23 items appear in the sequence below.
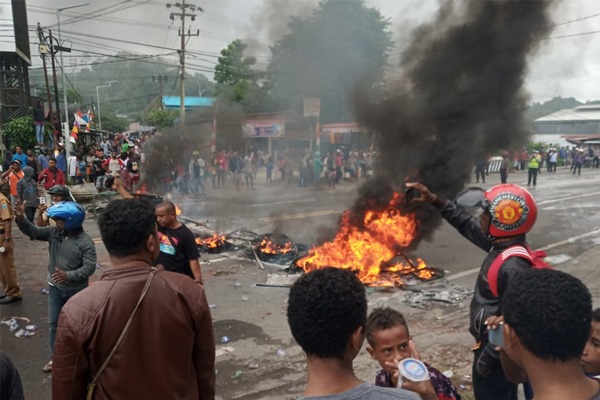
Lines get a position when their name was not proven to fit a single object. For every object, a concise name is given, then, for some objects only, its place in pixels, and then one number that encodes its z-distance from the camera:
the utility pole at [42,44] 23.99
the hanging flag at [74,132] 23.25
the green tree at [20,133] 21.47
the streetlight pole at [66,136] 21.11
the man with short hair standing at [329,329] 1.55
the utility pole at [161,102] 46.38
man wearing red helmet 2.62
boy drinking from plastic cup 2.05
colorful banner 26.58
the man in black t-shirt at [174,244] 4.48
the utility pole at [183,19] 26.92
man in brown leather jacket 1.99
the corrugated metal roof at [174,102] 39.84
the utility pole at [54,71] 24.30
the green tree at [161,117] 38.98
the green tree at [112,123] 64.72
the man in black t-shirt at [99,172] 17.31
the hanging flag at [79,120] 25.48
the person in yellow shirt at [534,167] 21.08
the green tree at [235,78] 25.33
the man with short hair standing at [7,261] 6.11
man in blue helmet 4.21
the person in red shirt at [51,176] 12.31
